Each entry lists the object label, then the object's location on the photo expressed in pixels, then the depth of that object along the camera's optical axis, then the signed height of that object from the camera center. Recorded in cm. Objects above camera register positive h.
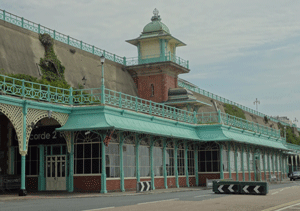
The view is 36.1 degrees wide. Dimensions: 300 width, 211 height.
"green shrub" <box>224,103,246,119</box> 6851 +708
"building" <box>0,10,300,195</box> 2553 +153
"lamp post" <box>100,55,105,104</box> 2578 +352
